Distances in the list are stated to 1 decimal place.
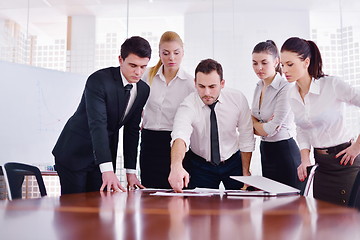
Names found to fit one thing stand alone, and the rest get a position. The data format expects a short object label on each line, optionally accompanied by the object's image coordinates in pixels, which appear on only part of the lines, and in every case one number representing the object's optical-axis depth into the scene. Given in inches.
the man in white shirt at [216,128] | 78.3
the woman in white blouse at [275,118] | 90.4
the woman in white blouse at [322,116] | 74.7
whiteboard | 133.6
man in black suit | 72.5
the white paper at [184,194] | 56.5
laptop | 58.7
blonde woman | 94.2
